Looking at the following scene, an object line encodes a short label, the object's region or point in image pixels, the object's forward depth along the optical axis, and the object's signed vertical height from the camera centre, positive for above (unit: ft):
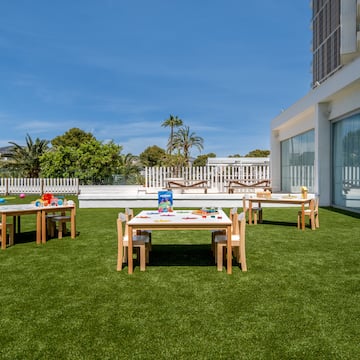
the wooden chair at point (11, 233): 21.75 -3.49
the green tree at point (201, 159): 235.30 +11.87
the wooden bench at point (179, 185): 54.13 -1.34
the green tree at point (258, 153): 228.43 +14.88
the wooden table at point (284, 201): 27.68 -2.02
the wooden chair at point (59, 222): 24.39 -3.23
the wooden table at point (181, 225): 15.62 -2.14
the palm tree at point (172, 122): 148.05 +22.58
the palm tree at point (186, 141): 134.65 +13.38
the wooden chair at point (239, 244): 16.15 -3.10
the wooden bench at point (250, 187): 53.52 -1.64
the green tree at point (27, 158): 98.32 +5.24
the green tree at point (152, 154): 215.43 +13.91
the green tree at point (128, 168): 75.72 +2.37
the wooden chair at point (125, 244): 16.21 -3.08
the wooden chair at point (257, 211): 30.88 -3.04
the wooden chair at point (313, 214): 27.45 -2.99
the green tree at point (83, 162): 85.05 +3.72
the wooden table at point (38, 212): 21.17 -2.19
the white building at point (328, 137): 38.45 +5.47
